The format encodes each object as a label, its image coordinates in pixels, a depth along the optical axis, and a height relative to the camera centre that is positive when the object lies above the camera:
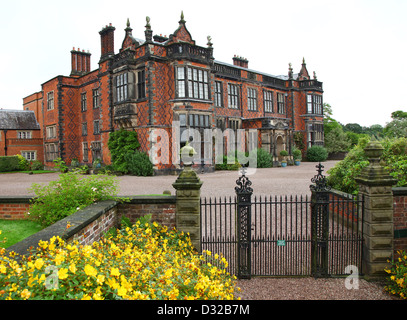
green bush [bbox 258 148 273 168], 27.28 -0.37
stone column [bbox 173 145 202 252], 6.70 -1.07
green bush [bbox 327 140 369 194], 9.45 -0.54
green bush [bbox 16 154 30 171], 30.97 -0.52
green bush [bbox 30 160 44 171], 31.37 -0.77
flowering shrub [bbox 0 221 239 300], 2.80 -1.25
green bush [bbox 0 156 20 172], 28.91 -0.50
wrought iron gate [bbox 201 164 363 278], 6.51 -2.10
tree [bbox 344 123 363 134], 81.81 +7.01
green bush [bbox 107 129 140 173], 22.22 +0.76
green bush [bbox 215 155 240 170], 24.75 -0.72
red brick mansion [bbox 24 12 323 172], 21.59 +4.88
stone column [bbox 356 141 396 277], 6.46 -1.34
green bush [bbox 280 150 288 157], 29.36 +0.14
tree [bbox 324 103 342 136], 45.75 +4.90
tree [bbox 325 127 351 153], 41.75 +1.70
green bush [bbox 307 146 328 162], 35.19 +0.11
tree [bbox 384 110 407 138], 44.71 +4.87
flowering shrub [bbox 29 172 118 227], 6.41 -0.86
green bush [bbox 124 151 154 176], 21.22 -0.52
